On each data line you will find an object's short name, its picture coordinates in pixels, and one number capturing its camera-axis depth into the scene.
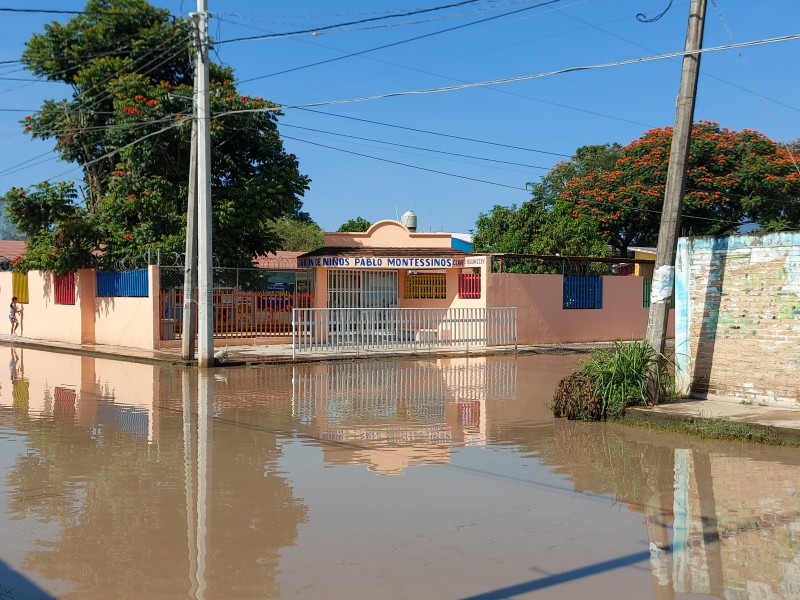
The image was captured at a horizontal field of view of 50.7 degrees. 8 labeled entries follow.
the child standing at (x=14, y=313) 30.80
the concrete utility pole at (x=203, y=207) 19.48
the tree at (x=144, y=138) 24.66
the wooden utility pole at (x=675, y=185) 12.14
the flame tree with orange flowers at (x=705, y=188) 35.41
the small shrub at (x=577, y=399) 12.08
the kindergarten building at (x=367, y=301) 23.83
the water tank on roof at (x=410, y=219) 38.16
